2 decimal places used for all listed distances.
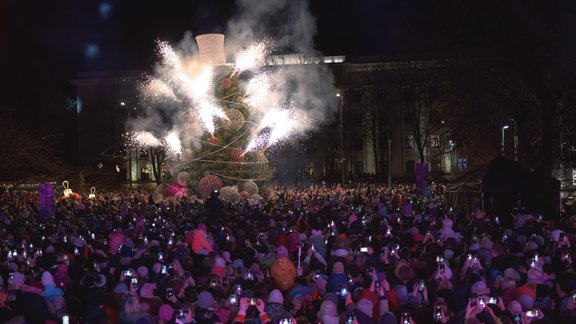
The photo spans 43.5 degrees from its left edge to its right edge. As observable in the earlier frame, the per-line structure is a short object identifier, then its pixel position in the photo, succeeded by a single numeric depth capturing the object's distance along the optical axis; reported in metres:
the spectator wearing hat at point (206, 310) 7.77
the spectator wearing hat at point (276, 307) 7.65
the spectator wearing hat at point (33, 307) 8.23
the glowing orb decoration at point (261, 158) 27.67
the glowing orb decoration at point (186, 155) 27.02
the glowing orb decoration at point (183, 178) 27.09
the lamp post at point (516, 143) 30.70
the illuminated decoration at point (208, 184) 26.03
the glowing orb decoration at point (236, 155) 27.00
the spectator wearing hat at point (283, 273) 9.86
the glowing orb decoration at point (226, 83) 25.88
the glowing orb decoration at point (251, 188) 26.49
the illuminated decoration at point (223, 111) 26.12
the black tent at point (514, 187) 20.81
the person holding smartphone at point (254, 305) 7.49
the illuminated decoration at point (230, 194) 24.92
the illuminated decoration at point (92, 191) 28.88
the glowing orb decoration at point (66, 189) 28.71
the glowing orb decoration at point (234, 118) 26.19
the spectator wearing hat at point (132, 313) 7.79
